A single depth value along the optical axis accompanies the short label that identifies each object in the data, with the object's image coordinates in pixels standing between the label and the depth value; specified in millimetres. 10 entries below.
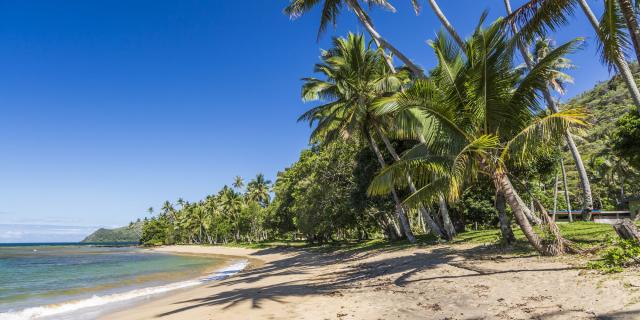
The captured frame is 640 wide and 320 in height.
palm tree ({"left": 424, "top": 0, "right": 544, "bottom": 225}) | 12531
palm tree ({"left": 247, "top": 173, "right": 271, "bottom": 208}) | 75125
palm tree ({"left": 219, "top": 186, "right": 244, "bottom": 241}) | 74312
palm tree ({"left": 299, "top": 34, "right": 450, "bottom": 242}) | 18641
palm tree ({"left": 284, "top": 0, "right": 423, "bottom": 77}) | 16125
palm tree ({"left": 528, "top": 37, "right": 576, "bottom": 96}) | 22228
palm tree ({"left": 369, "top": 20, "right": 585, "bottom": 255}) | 8648
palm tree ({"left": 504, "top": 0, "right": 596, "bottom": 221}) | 12776
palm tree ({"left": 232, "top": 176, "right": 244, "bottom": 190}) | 84125
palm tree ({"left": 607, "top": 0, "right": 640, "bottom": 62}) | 6254
